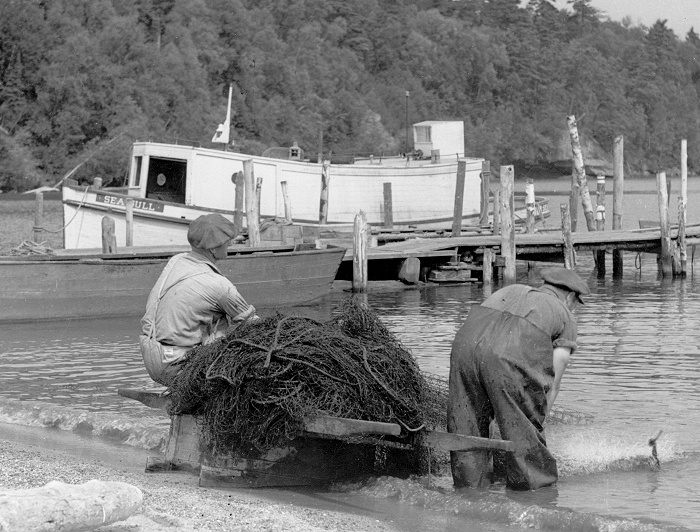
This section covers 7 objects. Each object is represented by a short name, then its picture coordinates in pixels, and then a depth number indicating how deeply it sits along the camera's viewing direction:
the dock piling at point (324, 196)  28.70
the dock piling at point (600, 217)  25.92
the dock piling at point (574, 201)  27.62
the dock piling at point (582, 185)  25.56
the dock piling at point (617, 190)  25.19
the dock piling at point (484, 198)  30.78
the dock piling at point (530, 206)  26.86
